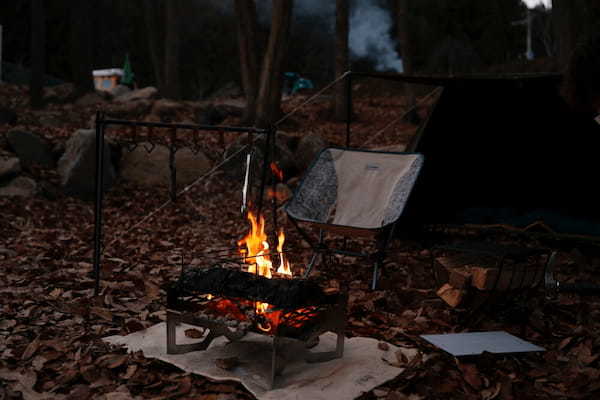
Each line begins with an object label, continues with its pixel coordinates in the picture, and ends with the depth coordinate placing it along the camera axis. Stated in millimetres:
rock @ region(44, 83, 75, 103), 13875
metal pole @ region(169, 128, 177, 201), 5248
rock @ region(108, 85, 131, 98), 19641
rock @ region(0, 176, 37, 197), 7196
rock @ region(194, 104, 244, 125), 11914
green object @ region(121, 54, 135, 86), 24223
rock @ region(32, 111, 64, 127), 11095
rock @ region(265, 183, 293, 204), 7840
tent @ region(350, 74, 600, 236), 5910
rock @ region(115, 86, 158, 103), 15659
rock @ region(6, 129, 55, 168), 8062
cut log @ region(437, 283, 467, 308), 4129
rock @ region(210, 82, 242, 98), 23139
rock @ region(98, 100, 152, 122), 12080
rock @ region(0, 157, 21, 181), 7338
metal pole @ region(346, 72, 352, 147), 5209
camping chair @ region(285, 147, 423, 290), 5016
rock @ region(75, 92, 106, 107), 13961
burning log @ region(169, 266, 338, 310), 2939
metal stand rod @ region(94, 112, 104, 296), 4016
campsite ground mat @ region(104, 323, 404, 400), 2924
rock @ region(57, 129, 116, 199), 7637
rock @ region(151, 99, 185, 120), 12188
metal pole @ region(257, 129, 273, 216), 4251
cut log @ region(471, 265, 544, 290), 3957
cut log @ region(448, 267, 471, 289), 4090
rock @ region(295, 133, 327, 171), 8820
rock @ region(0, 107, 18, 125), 10062
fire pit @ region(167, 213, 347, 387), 2943
